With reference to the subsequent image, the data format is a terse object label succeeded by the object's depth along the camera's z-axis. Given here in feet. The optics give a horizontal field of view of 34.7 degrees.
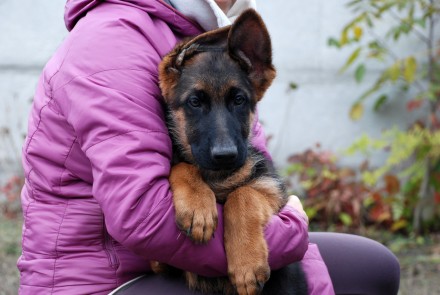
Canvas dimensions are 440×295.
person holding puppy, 8.01
